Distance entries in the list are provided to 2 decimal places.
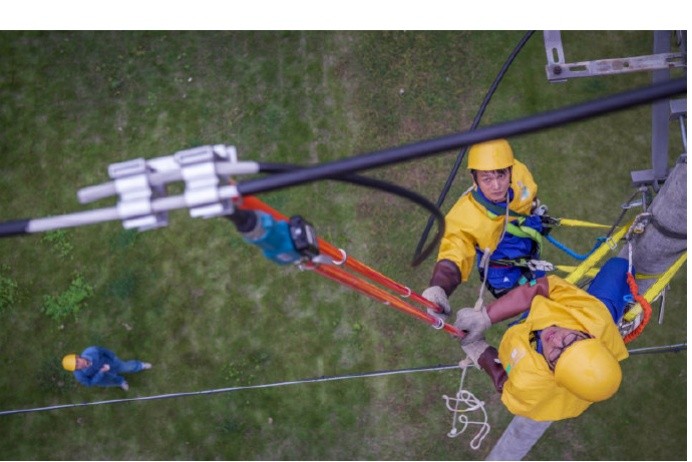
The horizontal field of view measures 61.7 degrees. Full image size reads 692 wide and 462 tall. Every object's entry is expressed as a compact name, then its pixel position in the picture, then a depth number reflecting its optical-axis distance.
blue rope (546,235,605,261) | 4.19
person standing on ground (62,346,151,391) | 5.21
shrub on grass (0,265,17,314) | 6.39
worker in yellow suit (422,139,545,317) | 3.91
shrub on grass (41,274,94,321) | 6.28
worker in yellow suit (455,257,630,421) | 3.15
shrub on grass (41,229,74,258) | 6.48
